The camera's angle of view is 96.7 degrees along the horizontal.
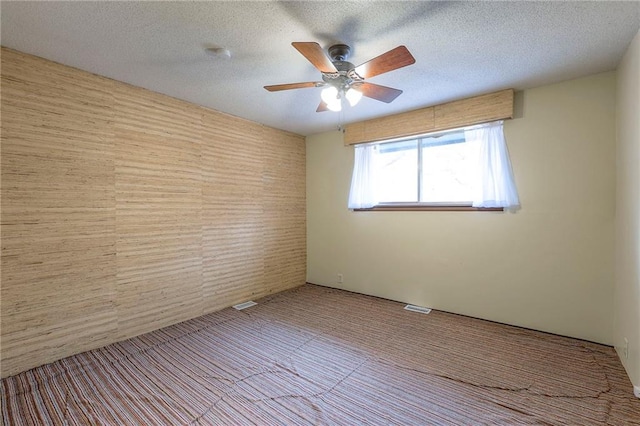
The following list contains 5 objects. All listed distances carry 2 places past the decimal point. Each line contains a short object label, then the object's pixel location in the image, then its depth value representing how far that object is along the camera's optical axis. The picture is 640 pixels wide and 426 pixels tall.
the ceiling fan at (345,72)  1.74
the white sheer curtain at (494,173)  2.98
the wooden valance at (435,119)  2.98
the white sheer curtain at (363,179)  4.02
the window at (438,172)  3.04
